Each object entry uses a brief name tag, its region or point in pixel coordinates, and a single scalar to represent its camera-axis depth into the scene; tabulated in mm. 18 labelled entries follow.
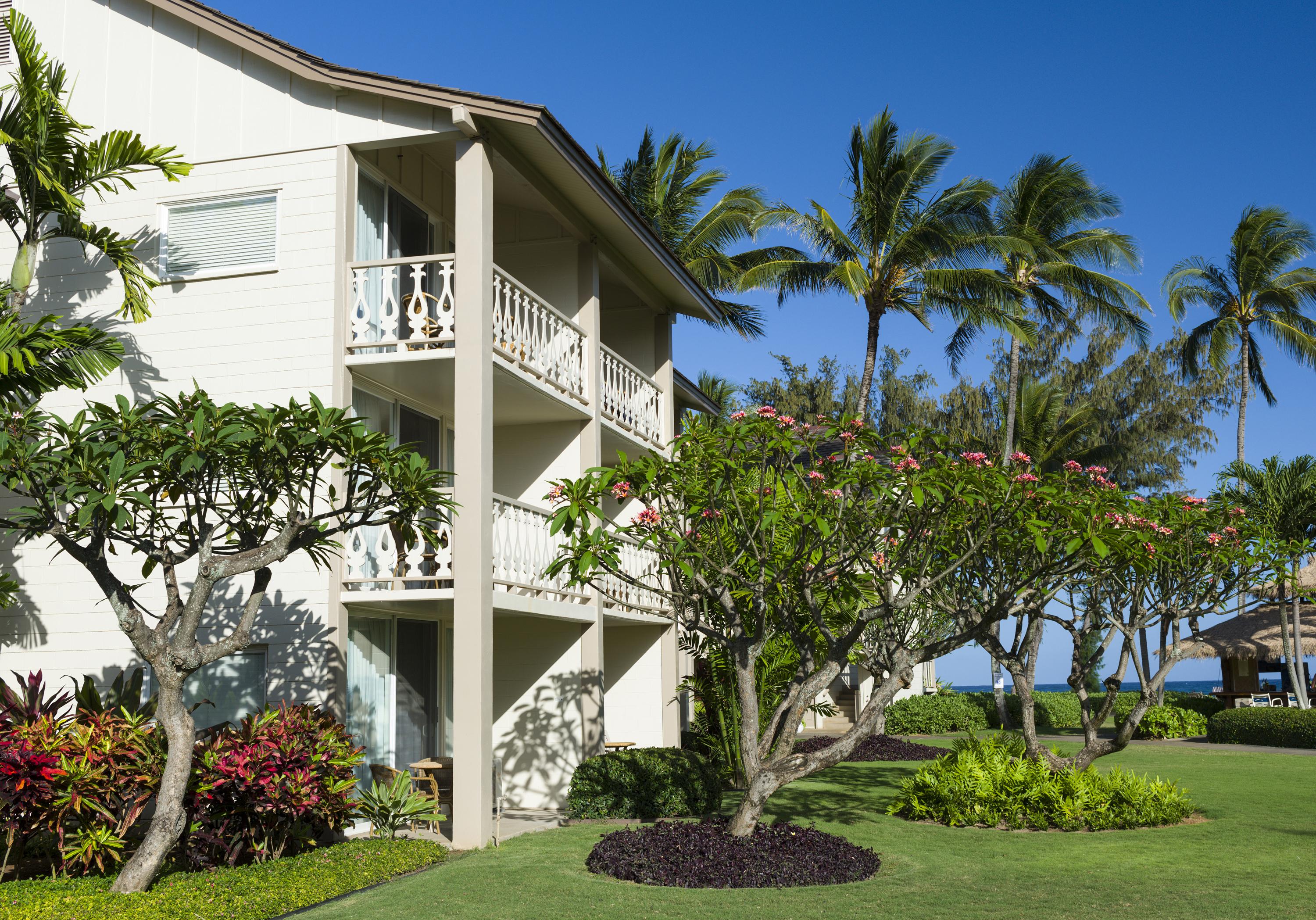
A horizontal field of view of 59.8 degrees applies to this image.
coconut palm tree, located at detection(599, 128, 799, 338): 29156
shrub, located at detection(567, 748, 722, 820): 14289
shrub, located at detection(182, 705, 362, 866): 10062
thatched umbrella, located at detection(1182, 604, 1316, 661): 33562
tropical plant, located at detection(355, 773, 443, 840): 11680
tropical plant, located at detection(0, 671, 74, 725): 10383
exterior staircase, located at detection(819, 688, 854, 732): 33750
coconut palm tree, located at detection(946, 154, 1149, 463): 31016
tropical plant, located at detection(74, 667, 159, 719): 11234
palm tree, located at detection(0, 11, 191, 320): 11336
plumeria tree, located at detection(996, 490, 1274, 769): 13320
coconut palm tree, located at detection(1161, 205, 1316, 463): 34094
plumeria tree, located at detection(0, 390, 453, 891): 8695
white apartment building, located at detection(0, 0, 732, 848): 12625
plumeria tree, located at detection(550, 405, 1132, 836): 10141
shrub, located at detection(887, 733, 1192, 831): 13375
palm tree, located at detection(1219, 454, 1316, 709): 27109
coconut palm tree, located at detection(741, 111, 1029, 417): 25172
